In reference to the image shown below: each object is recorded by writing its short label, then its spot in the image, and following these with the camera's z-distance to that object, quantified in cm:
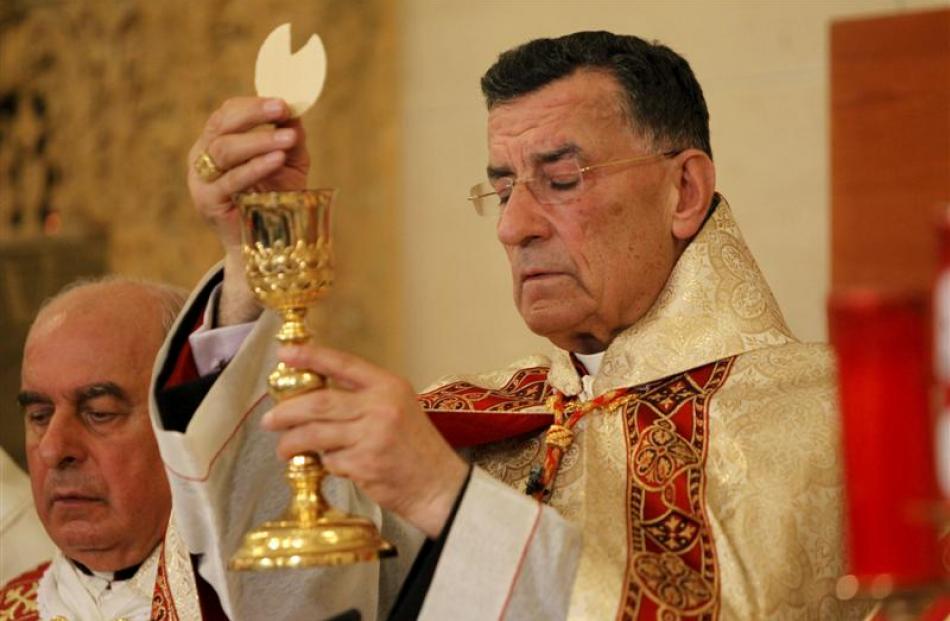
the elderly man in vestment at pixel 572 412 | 540
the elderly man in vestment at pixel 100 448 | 738
